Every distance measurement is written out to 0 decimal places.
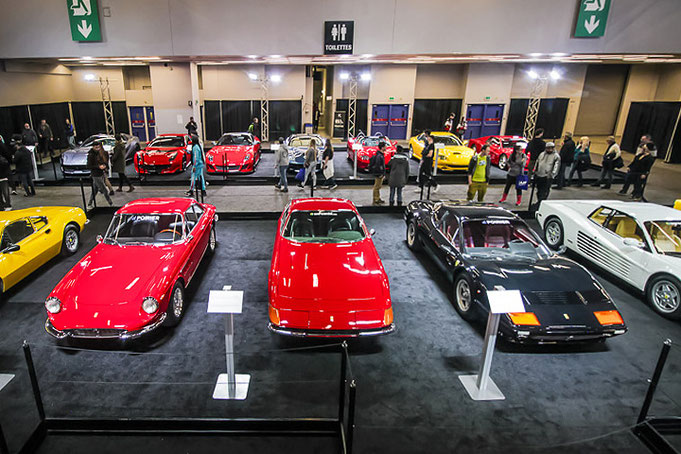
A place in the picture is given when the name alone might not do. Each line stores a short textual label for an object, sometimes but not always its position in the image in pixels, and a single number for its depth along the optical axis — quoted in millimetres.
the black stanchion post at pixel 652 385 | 3759
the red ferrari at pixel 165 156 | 13633
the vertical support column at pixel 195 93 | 16500
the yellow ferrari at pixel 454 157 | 14469
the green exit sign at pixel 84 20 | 10617
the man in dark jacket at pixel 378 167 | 10805
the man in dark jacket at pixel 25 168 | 10883
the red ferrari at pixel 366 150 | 14292
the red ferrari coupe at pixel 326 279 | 4910
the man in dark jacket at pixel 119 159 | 11453
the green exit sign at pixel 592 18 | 10531
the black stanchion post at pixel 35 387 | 3599
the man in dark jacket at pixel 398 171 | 10359
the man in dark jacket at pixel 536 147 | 11656
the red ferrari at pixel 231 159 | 13969
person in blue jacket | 10945
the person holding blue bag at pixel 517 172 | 10852
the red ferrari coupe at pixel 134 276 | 4848
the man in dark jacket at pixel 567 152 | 12286
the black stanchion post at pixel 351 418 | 3131
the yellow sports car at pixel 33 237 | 6223
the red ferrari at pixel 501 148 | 15305
